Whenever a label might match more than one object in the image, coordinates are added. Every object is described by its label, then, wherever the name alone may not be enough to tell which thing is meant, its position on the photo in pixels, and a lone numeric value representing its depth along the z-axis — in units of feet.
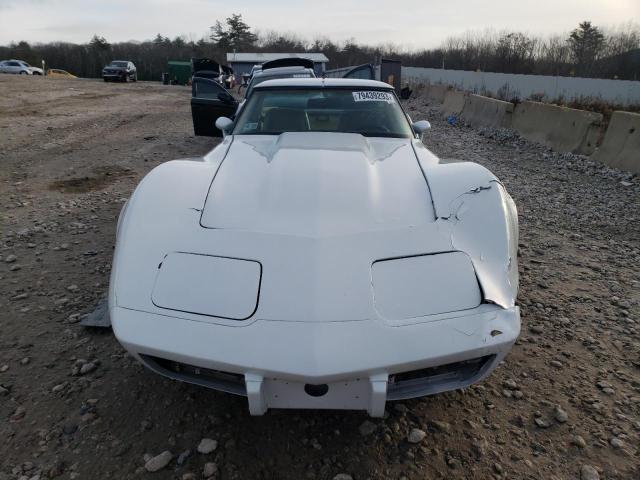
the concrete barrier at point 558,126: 22.65
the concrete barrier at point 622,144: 19.54
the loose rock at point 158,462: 5.75
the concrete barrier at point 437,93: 51.30
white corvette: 5.30
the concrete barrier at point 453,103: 41.50
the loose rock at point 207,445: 6.02
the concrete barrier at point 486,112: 31.30
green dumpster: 108.99
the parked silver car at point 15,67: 111.34
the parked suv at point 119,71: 99.35
